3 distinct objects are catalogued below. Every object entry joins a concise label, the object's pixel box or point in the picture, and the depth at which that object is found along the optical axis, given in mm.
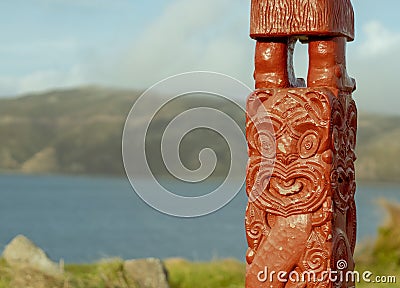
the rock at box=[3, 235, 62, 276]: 9164
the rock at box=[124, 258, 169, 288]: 9589
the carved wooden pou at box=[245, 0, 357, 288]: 4761
